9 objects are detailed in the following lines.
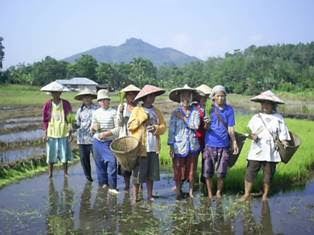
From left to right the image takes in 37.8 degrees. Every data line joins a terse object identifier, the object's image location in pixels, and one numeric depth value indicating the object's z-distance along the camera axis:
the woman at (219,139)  6.55
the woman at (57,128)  8.20
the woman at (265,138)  6.56
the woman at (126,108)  6.85
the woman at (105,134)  7.22
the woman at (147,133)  6.47
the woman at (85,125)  7.88
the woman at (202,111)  6.66
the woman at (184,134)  6.59
